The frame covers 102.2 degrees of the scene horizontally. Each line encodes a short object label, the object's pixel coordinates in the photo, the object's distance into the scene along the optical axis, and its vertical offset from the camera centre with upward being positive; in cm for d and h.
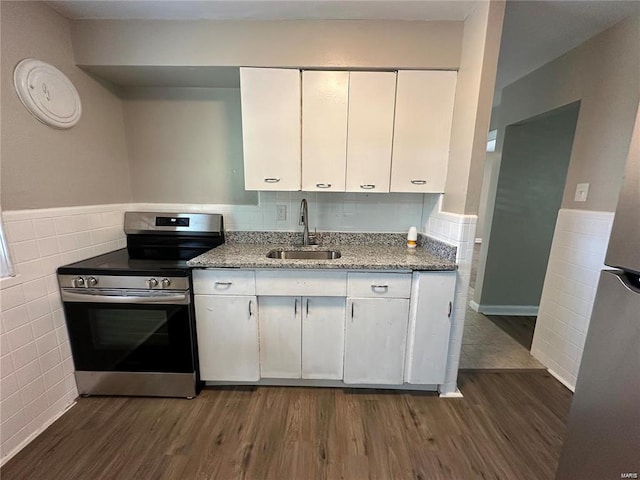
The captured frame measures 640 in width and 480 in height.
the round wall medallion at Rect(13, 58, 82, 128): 137 +53
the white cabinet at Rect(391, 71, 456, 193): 169 +43
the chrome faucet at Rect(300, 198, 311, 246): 198 -21
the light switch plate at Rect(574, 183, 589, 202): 182 +5
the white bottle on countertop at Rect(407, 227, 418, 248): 199 -32
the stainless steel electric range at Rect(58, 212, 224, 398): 152 -82
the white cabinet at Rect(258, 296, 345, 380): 166 -93
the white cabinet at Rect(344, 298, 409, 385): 164 -93
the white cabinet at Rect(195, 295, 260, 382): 163 -93
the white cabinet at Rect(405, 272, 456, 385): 159 -82
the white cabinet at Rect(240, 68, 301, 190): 169 +43
